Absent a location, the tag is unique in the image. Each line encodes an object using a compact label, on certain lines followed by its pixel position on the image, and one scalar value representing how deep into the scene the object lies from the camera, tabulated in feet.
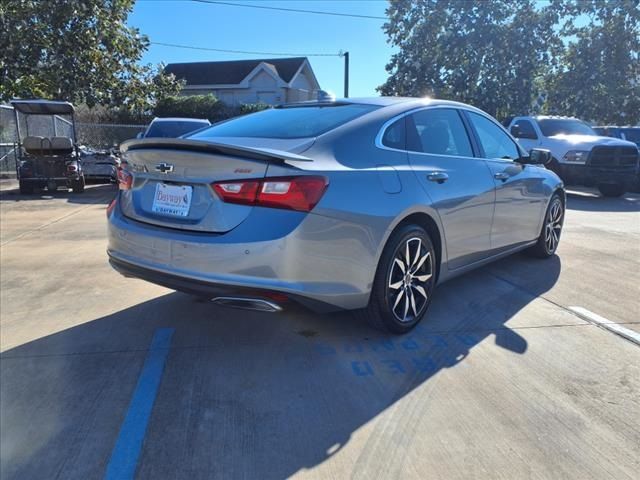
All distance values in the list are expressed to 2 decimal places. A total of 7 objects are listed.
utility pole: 106.83
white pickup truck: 41.04
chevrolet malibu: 10.12
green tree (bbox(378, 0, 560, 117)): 76.38
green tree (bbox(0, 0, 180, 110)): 53.36
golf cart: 41.73
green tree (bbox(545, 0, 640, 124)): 74.84
